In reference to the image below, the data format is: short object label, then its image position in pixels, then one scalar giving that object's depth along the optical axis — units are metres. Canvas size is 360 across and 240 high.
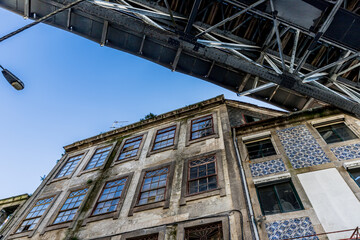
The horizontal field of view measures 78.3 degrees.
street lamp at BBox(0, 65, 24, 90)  5.72
